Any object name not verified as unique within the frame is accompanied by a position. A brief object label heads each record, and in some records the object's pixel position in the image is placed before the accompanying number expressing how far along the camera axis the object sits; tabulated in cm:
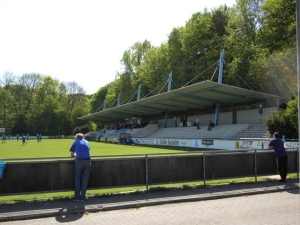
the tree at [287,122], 2184
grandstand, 3378
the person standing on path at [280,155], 1168
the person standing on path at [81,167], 911
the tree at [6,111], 9650
